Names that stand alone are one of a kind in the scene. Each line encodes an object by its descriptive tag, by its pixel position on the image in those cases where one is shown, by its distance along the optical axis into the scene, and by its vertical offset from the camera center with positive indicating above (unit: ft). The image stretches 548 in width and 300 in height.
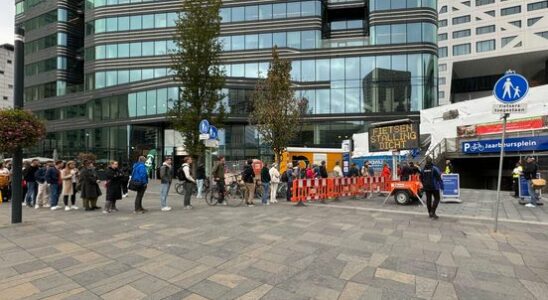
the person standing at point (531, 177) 39.70 -2.52
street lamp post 27.89 +0.12
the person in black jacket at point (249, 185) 41.65 -3.57
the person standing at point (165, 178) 36.16 -2.39
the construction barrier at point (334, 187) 43.78 -4.40
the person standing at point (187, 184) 37.65 -3.17
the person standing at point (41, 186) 39.56 -3.54
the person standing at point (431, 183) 32.14 -2.59
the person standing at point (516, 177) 44.76 -2.99
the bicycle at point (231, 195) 42.45 -5.15
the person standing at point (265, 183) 43.37 -3.50
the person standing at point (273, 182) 45.91 -3.56
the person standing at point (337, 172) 56.65 -2.79
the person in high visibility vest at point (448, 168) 60.55 -2.31
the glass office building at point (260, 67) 115.14 +30.45
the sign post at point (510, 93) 24.49 +4.33
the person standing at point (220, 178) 41.85 -2.78
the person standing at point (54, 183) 37.88 -3.06
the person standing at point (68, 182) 37.95 -2.98
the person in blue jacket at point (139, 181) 34.68 -2.60
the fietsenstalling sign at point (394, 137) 45.60 +2.34
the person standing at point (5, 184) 46.47 -3.87
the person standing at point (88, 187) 36.45 -3.37
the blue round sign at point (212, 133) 45.47 +2.78
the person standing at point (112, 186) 35.14 -3.15
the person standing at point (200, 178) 49.90 -3.38
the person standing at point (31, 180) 40.75 -2.93
